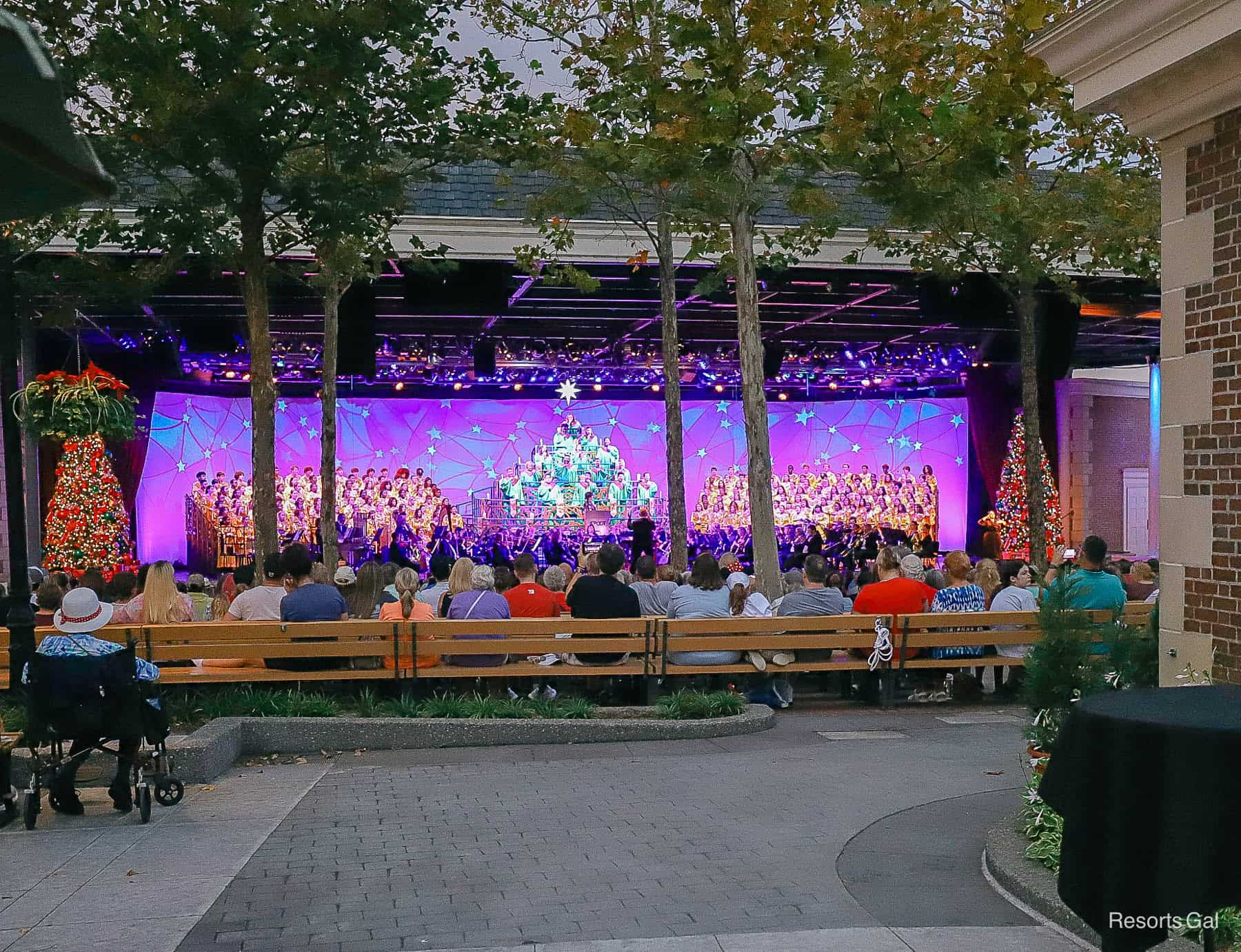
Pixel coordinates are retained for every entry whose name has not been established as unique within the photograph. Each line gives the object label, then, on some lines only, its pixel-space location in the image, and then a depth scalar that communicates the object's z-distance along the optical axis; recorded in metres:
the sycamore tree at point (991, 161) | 10.53
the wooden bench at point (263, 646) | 10.23
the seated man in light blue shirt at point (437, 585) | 12.20
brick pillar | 6.57
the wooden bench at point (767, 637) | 11.03
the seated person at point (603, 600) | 11.24
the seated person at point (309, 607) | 10.65
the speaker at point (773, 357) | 24.02
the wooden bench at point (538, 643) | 10.59
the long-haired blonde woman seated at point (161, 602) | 10.58
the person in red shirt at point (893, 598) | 11.80
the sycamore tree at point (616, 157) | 12.74
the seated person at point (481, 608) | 10.96
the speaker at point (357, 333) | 19.05
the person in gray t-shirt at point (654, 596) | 12.52
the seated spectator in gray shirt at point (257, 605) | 11.05
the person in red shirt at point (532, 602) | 11.60
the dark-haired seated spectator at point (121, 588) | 11.23
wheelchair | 7.34
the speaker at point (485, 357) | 23.41
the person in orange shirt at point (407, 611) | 10.66
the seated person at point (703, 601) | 11.17
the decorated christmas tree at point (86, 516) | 20.69
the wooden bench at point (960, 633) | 11.50
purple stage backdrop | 26.73
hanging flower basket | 13.30
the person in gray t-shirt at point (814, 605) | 11.62
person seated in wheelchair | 7.41
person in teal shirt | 11.02
